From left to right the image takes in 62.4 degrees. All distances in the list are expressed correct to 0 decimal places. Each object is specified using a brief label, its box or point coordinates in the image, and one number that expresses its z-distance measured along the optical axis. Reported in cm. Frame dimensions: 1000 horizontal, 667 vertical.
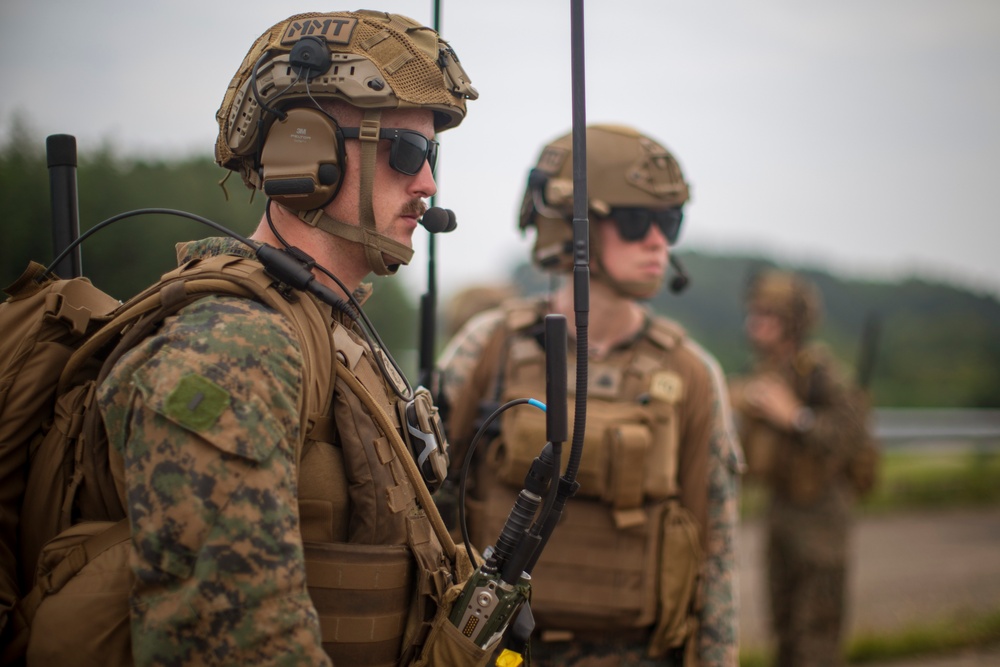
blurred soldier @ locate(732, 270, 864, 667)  590
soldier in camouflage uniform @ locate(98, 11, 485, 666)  157
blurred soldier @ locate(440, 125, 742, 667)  321
